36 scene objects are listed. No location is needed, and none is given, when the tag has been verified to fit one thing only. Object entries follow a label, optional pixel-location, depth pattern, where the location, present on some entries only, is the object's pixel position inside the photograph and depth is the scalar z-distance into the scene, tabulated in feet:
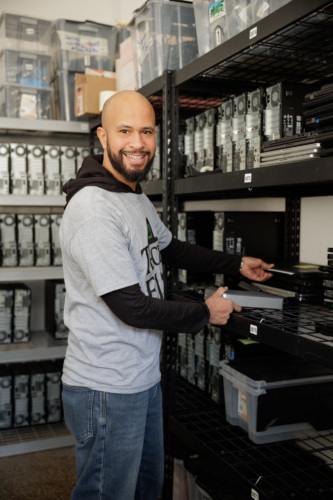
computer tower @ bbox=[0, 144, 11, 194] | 10.65
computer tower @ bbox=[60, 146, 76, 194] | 11.04
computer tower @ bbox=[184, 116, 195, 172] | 7.68
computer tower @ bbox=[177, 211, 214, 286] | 8.11
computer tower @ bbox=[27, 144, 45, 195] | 10.82
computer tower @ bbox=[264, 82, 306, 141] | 5.67
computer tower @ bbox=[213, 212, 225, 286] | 7.32
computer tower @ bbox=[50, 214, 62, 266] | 10.94
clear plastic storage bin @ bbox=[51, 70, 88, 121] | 10.91
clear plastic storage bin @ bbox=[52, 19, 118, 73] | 10.70
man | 5.23
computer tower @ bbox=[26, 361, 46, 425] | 10.86
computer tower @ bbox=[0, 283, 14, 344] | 10.68
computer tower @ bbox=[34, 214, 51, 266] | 10.86
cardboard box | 9.98
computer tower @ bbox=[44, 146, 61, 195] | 10.95
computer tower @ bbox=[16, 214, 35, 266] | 10.78
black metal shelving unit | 4.79
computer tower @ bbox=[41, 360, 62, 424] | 10.94
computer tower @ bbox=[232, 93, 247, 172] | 6.27
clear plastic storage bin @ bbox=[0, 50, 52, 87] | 10.54
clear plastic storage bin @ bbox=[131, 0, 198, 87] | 7.54
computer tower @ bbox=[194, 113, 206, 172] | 7.39
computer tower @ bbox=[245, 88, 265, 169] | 5.95
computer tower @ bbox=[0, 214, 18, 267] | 10.68
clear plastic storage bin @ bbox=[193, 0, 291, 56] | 5.58
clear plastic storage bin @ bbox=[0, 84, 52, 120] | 10.61
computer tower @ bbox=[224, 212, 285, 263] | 7.29
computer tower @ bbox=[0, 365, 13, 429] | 10.66
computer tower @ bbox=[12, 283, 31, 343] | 10.78
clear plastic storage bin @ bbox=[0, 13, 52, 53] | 10.55
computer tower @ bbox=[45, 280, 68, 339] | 10.92
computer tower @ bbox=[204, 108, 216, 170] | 7.14
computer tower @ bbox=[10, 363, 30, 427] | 10.76
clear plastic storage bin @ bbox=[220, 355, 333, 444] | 6.14
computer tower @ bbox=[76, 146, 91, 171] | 11.15
